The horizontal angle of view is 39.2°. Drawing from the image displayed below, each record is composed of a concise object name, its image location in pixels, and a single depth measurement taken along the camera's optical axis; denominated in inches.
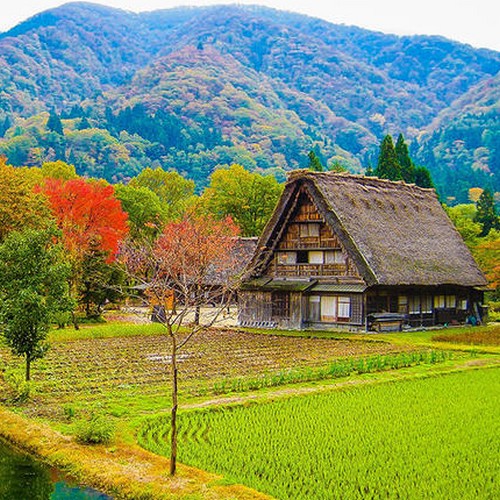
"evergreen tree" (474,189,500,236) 2544.3
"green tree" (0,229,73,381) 703.1
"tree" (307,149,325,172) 2458.2
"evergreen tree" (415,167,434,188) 2509.4
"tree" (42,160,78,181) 2443.3
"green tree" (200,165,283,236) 2386.8
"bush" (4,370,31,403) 654.5
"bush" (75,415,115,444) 515.2
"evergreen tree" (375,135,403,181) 2413.9
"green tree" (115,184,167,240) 2351.1
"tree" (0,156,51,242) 1382.9
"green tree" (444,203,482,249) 2164.1
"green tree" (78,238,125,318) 1457.9
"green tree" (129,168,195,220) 2881.4
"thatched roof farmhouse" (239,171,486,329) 1384.1
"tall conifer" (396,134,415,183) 2509.8
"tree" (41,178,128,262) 1578.5
